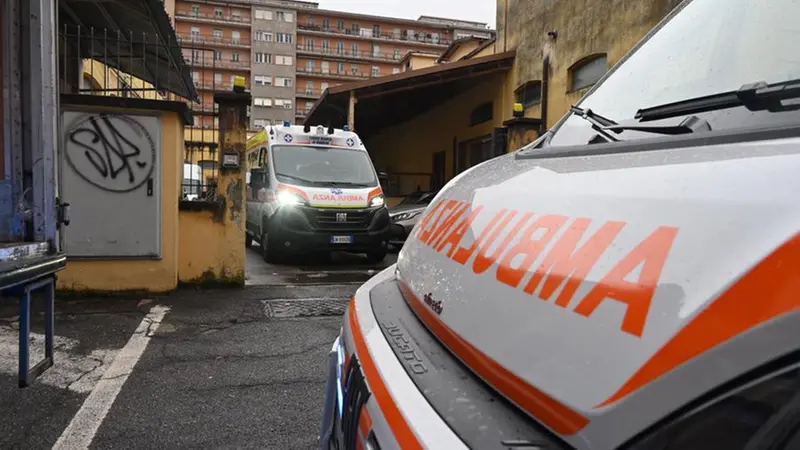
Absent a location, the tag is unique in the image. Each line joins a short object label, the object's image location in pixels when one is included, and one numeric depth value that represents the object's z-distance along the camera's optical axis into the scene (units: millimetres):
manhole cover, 5422
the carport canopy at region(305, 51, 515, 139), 12391
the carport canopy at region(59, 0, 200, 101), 6910
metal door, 5793
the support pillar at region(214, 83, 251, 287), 6539
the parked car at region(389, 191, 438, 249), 9758
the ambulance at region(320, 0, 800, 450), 637
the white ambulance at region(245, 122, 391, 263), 8180
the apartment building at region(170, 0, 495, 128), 65625
